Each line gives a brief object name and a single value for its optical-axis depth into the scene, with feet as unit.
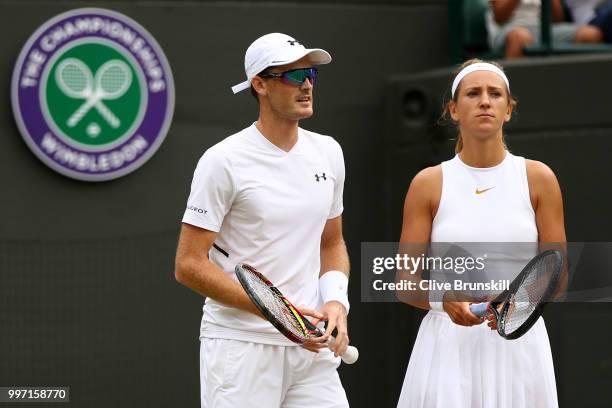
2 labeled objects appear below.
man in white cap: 30.01
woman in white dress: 31.14
